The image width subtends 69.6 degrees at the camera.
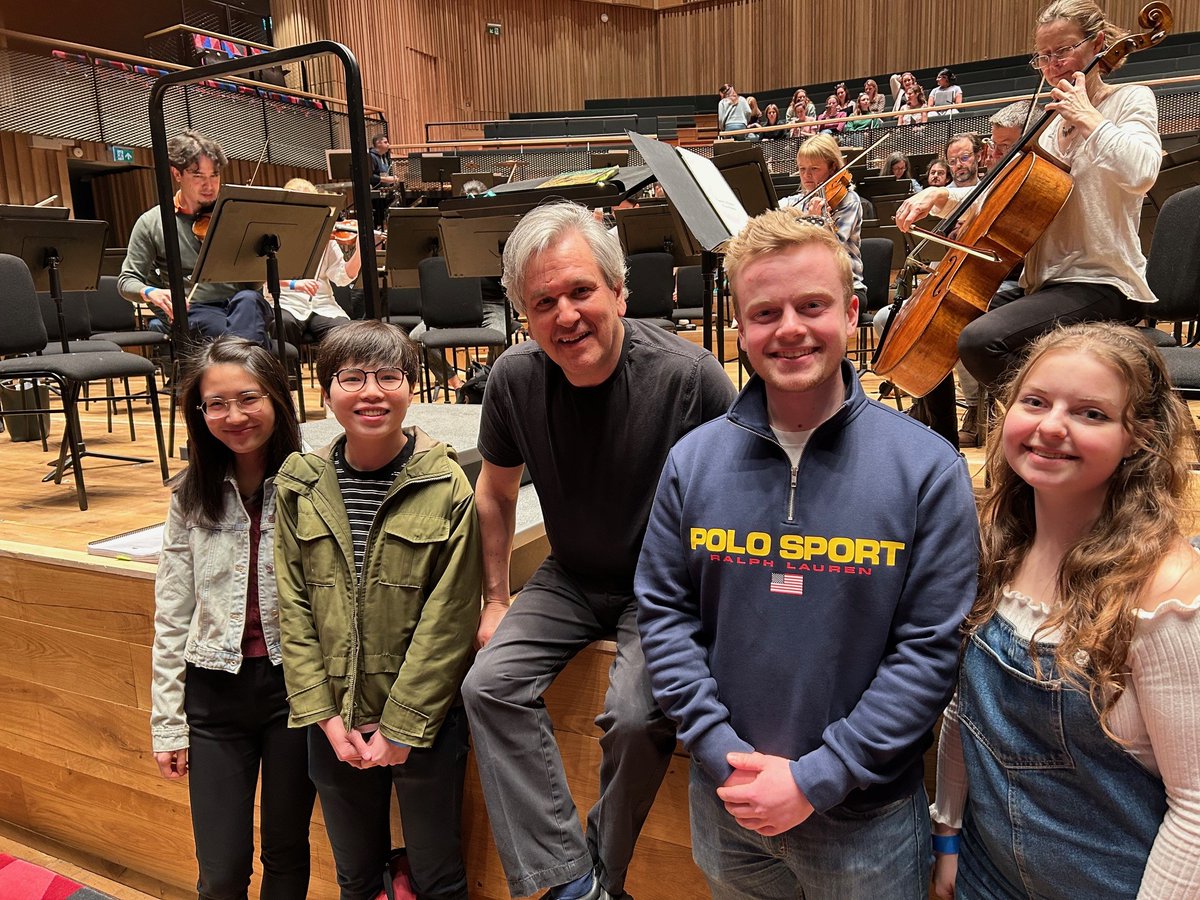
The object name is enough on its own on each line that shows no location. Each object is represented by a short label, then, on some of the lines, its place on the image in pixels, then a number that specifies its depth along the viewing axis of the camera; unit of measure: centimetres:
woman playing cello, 203
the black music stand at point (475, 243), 355
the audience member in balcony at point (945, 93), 1033
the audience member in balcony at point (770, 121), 1112
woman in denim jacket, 163
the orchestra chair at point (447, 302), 444
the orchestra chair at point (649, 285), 439
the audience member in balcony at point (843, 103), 1146
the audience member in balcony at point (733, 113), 1180
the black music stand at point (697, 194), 208
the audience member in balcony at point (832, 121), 971
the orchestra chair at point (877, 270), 446
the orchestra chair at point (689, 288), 506
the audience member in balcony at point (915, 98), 1098
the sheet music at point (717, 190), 225
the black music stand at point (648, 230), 439
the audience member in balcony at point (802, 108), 1112
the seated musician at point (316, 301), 411
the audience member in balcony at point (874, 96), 1123
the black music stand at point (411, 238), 448
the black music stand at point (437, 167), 871
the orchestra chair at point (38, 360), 300
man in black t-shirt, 134
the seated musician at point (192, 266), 328
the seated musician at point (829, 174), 341
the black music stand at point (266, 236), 287
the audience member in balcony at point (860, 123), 980
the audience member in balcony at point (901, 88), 1108
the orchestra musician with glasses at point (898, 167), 776
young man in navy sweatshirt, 107
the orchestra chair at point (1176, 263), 220
